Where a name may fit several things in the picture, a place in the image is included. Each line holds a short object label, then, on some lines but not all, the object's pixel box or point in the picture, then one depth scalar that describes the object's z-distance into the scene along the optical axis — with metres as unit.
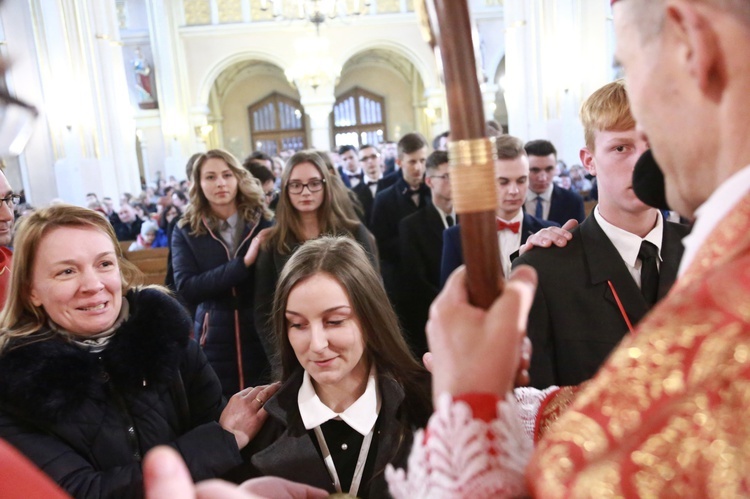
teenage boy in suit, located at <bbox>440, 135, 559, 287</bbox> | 2.96
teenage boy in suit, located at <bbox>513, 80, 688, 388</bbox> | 1.59
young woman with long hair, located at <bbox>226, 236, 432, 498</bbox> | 1.63
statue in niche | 19.14
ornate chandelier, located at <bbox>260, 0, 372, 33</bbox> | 15.49
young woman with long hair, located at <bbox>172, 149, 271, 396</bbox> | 3.24
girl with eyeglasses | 3.16
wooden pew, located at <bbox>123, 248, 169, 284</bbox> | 4.97
